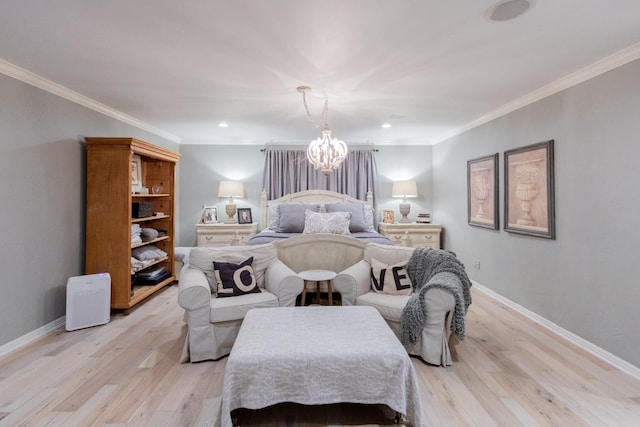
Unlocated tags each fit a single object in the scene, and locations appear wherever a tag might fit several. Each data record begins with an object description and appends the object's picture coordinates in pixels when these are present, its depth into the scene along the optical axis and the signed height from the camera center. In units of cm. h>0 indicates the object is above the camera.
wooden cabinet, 352 +4
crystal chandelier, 380 +70
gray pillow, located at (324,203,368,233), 498 +6
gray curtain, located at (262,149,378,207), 598 +70
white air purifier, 319 -82
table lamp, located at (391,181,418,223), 579 +39
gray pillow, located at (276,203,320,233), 495 -4
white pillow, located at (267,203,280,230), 522 -1
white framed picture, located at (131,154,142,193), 432 +57
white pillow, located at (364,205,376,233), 527 -5
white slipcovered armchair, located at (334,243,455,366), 255 -72
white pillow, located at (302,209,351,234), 471 -11
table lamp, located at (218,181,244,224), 569 +39
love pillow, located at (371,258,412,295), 301 -57
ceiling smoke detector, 185 +115
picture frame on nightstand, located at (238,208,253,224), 586 -1
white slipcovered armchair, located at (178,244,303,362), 259 -69
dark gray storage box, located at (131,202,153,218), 408 +8
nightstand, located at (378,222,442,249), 557 -31
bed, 470 -1
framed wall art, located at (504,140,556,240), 325 +25
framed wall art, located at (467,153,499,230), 414 +30
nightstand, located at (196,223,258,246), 550 -30
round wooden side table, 310 -56
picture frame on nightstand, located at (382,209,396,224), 593 -2
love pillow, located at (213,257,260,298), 294 -56
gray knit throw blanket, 255 -59
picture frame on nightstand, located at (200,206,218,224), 581 -1
